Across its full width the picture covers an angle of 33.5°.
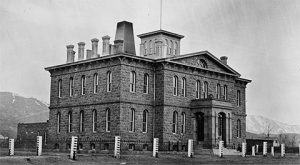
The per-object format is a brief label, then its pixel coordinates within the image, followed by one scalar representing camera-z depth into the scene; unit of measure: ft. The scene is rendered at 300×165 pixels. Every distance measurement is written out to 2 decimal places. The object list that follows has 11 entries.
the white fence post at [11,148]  116.57
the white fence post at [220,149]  131.12
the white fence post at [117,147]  110.46
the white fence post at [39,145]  110.42
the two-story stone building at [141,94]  145.18
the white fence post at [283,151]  149.95
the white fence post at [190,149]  123.85
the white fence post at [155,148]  116.98
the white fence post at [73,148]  101.55
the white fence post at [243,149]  138.95
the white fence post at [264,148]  146.85
